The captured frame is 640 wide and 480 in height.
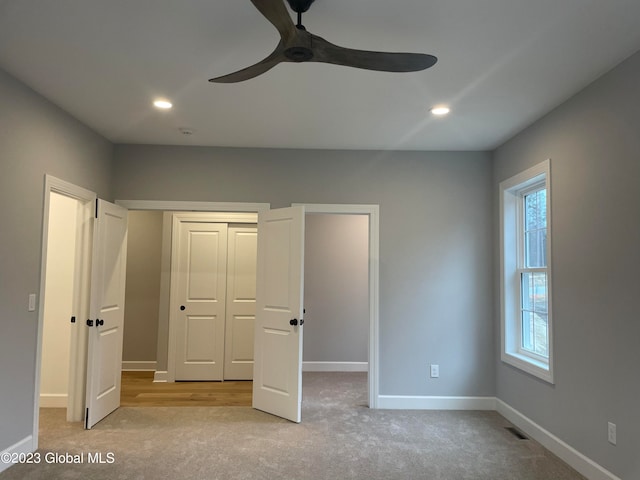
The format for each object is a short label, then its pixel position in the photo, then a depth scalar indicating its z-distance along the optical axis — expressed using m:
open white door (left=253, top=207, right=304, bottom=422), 3.89
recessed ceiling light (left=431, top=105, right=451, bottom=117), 3.30
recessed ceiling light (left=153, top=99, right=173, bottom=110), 3.23
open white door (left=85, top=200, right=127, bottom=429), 3.66
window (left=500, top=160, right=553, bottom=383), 3.50
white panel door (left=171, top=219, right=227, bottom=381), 5.33
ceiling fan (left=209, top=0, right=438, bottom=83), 1.72
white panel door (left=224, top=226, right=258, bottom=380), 5.40
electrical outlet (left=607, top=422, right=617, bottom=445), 2.59
